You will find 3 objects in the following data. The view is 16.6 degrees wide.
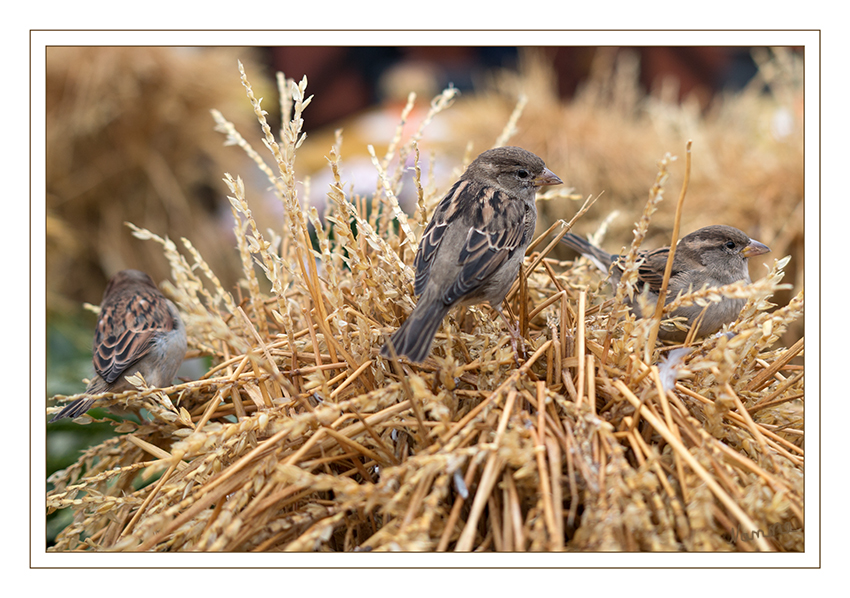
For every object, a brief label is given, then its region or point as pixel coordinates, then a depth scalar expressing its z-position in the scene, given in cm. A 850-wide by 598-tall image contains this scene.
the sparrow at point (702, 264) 119
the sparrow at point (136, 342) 120
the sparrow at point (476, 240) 112
